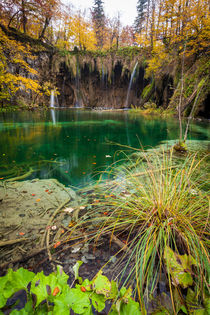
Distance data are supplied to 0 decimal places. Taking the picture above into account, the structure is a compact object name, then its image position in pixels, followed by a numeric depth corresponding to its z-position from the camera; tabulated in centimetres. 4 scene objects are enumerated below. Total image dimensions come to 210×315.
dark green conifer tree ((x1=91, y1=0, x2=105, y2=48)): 2751
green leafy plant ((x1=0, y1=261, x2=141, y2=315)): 63
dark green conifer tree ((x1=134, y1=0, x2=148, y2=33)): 2850
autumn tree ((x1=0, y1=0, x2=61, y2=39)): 1062
